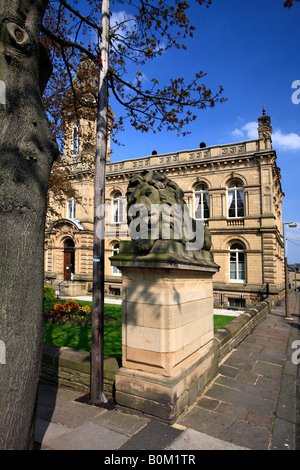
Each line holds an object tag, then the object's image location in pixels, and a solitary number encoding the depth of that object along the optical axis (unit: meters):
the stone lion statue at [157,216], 3.75
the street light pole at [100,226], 3.99
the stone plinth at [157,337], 3.50
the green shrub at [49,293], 17.13
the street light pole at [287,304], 12.01
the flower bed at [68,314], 10.18
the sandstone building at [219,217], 20.00
